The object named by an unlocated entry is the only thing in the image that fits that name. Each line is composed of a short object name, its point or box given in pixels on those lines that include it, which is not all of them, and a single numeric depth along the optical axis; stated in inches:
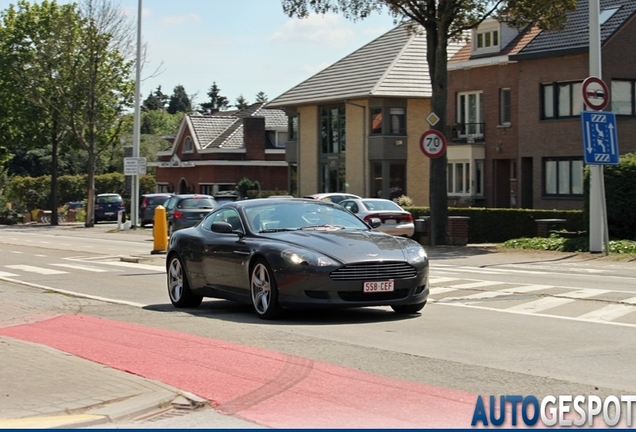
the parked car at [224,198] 1624.8
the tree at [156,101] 7514.8
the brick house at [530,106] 1557.6
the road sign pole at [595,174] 915.4
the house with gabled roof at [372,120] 2031.3
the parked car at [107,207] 2379.4
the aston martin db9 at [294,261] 455.2
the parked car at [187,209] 1322.6
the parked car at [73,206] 2696.9
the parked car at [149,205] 1930.4
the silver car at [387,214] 1101.1
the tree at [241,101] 7066.9
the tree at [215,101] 7066.9
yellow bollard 969.5
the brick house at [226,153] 2829.7
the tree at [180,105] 7869.1
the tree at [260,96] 6916.3
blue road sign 890.7
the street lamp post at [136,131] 1856.5
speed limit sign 1064.8
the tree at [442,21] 1146.0
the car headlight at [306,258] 453.4
